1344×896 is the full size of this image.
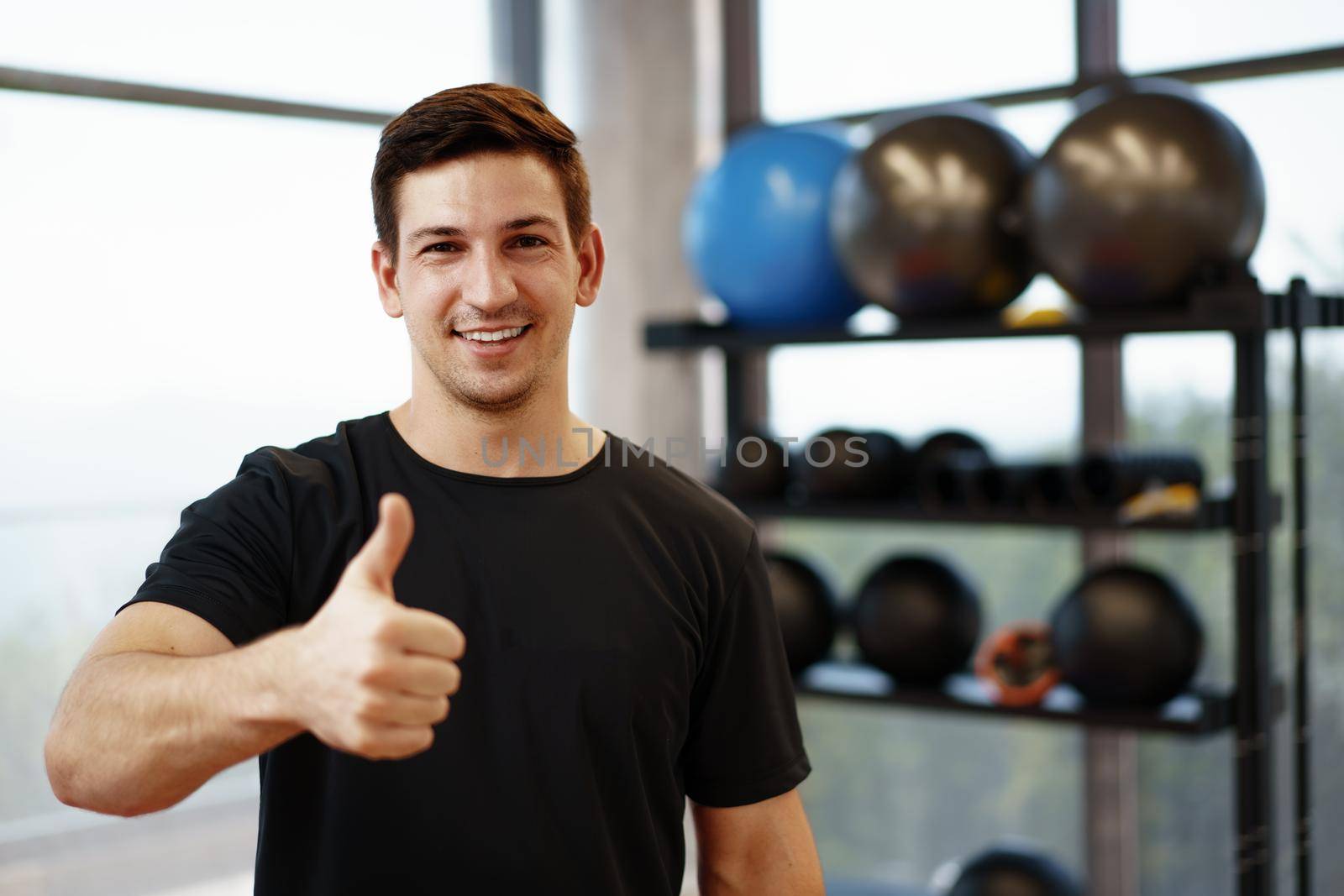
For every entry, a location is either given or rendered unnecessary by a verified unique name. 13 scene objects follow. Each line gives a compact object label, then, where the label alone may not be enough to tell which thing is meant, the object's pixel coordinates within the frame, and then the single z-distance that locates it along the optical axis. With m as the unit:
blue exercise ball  3.02
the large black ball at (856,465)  3.03
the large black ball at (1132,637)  2.63
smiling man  1.36
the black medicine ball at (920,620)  2.95
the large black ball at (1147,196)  2.42
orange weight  2.87
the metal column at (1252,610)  2.58
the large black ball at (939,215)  2.69
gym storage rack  2.51
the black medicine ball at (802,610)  3.11
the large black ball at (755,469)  3.19
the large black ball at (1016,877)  2.84
